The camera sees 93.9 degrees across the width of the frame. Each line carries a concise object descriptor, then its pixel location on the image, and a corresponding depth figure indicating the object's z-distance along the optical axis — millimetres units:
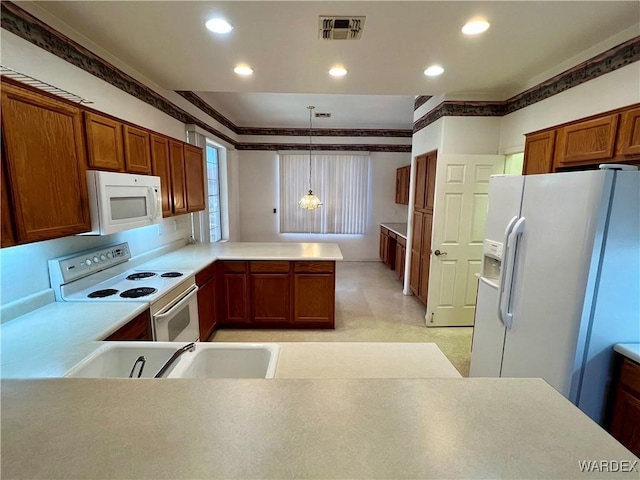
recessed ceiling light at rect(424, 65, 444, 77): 2533
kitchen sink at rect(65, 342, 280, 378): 1306
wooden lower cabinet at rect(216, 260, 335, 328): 3326
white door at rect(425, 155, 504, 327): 3309
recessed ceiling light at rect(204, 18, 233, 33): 1860
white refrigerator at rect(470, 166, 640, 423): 1464
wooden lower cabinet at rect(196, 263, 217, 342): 2869
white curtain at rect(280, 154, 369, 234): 6336
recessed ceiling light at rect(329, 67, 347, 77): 2580
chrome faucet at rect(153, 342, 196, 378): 1185
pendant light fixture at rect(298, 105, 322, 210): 4770
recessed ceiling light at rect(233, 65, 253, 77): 2598
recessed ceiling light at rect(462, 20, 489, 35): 1833
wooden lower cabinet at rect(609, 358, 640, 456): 1456
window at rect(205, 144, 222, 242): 5000
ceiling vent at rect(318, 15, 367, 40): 1812
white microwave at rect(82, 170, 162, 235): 1812
